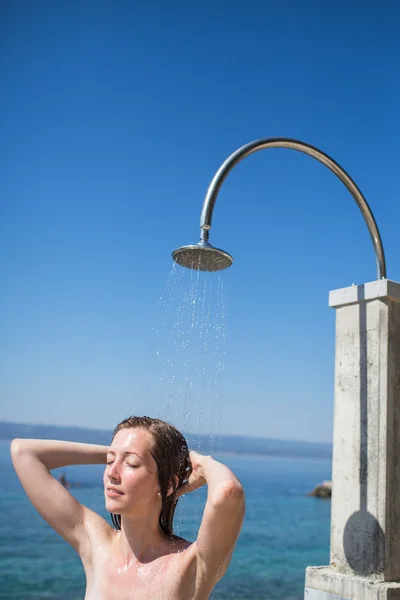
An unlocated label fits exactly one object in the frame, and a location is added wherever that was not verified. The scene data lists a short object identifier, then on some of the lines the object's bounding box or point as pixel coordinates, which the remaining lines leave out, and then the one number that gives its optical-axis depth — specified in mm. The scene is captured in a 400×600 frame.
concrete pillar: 4285
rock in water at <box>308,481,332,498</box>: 32091
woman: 1748
